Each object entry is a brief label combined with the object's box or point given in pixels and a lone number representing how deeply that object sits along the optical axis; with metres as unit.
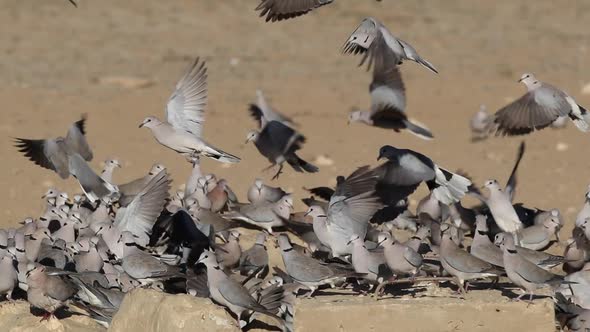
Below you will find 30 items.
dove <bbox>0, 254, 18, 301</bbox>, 17.83
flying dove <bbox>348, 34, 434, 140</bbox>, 22.72
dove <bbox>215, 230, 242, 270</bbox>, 18.98
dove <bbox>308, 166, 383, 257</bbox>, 18.70
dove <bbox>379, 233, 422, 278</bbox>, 17.08
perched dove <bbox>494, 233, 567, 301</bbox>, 16.69
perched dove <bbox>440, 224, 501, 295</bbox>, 17.02
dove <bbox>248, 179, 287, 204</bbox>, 22.42
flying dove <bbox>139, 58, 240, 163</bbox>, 20.98
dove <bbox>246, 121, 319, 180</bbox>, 24.11
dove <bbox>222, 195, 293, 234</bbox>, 21.31
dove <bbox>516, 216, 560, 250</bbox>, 20.97
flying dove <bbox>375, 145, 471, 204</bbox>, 20.55
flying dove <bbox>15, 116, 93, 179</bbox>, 22.22
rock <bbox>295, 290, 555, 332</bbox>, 16.05
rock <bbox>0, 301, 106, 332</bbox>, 17.00
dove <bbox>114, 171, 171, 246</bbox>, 19.11
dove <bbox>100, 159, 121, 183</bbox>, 22.97
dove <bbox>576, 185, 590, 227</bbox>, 21.34
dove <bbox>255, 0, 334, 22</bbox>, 17.56
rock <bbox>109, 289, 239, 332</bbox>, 15.80
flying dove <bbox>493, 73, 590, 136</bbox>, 20.58
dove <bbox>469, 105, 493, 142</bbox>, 29.73
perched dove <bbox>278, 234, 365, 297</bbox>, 17.28
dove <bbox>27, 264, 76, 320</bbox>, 17.03
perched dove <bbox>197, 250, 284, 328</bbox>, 16.72
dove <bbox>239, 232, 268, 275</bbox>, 19.03
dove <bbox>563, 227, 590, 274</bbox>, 19.45
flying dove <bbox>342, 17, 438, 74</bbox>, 19.16
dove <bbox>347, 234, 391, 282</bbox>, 17.31
